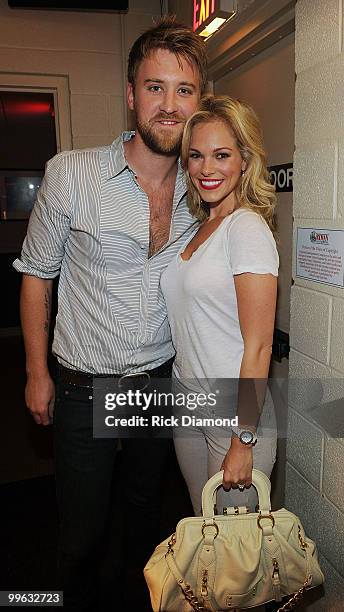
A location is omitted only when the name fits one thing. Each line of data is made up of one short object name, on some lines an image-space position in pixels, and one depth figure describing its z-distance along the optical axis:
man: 1.47
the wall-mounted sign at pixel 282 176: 1.81
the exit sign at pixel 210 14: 1.85
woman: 1.21
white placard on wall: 1.25
